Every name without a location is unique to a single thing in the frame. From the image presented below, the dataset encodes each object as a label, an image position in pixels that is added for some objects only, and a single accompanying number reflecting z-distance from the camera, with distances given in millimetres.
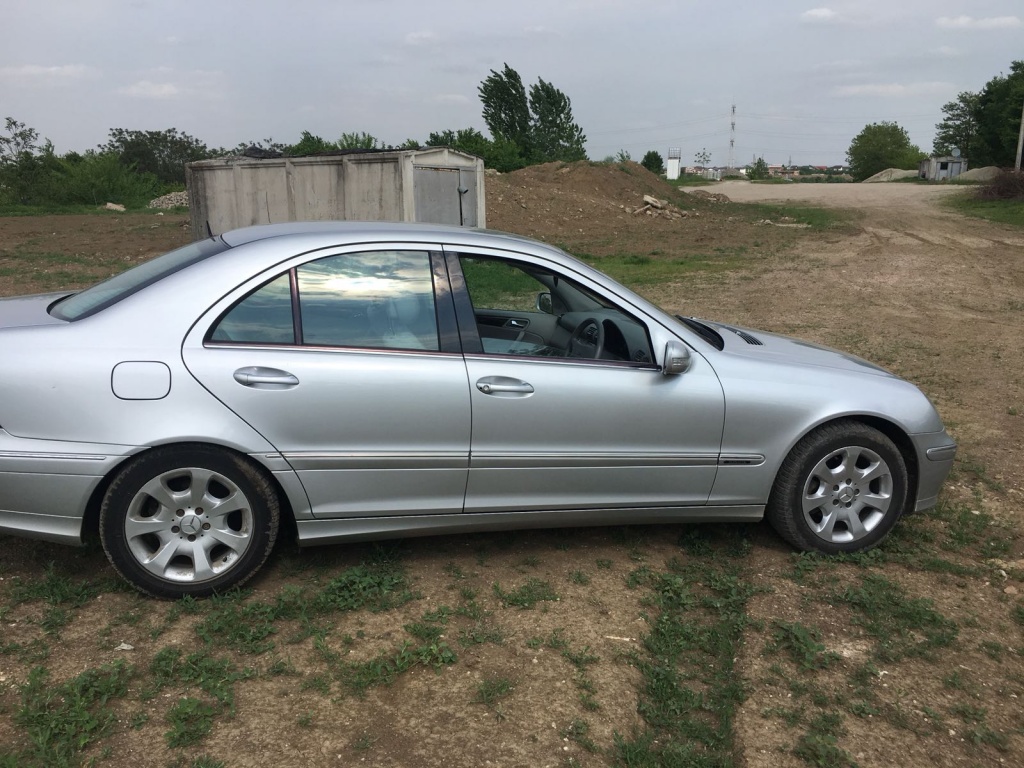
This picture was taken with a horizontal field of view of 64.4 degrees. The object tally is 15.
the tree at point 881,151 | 94938
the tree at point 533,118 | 50344
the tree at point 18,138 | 39281
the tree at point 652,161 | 65500
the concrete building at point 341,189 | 16500
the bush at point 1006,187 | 32156
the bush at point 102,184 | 37406
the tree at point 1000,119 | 50875
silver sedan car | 3250
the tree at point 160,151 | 61250
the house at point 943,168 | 57719
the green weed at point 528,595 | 3588
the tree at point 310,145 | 34469
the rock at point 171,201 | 35594
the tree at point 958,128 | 71312
